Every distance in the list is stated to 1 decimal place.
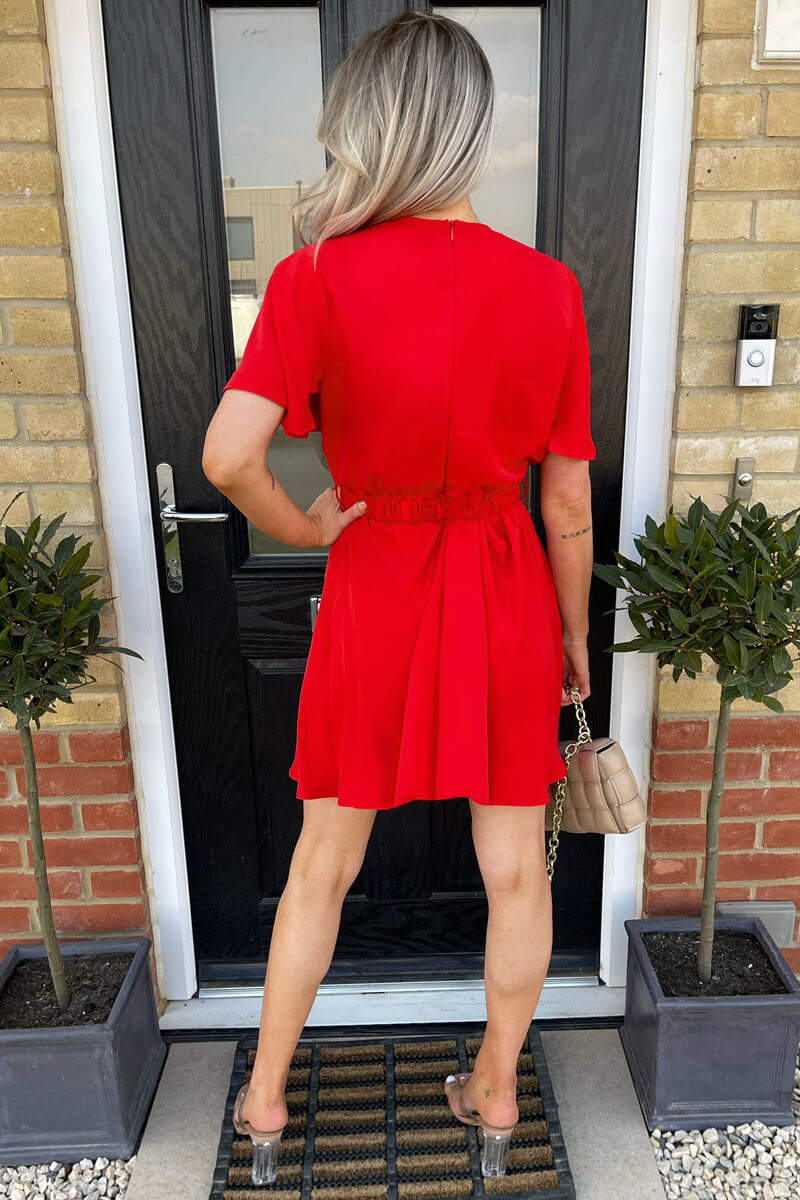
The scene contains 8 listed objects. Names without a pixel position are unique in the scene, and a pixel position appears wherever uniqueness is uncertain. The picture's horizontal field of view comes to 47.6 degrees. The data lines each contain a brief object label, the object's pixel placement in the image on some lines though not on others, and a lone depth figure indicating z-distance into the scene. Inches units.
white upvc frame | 70.8
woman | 51.5
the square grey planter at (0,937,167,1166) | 71.7
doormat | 70.3
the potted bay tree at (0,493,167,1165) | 66.3
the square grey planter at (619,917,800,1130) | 73.8
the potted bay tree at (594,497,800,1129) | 66.1
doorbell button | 71.9
